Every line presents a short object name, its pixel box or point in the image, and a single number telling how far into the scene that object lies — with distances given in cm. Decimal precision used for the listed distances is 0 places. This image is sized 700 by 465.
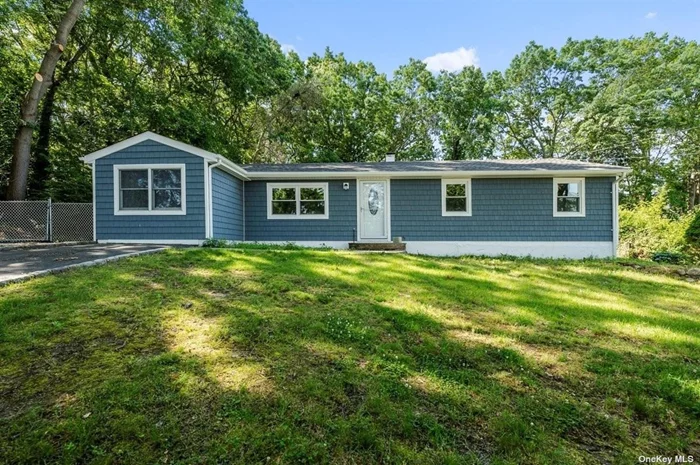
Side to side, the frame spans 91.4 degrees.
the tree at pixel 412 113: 2173
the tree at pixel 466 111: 2122
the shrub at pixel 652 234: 1099
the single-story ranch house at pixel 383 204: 921
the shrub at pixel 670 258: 1008
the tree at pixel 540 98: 2105
